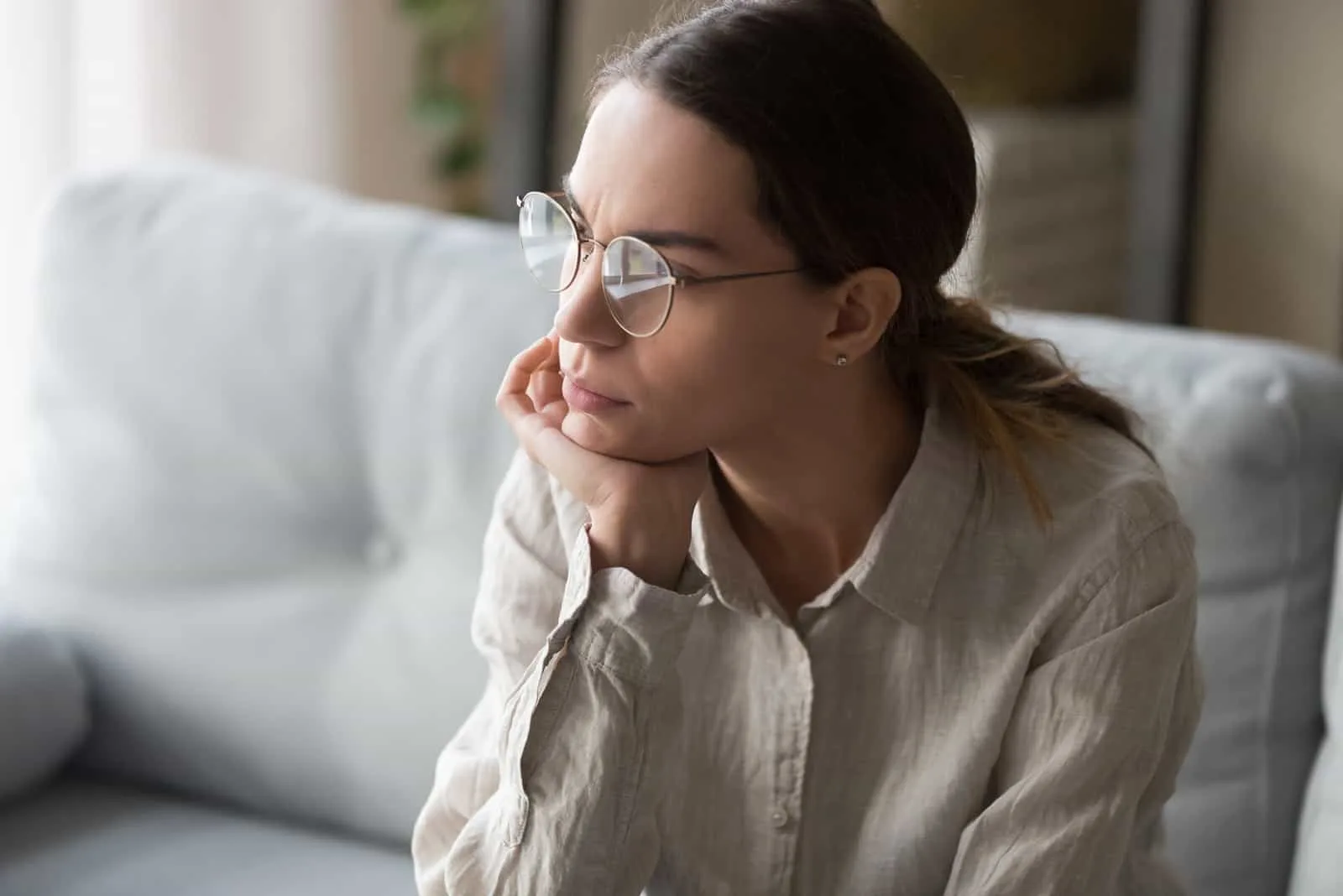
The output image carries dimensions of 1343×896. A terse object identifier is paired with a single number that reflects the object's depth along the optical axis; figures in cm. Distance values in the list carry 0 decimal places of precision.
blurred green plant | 372
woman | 186
